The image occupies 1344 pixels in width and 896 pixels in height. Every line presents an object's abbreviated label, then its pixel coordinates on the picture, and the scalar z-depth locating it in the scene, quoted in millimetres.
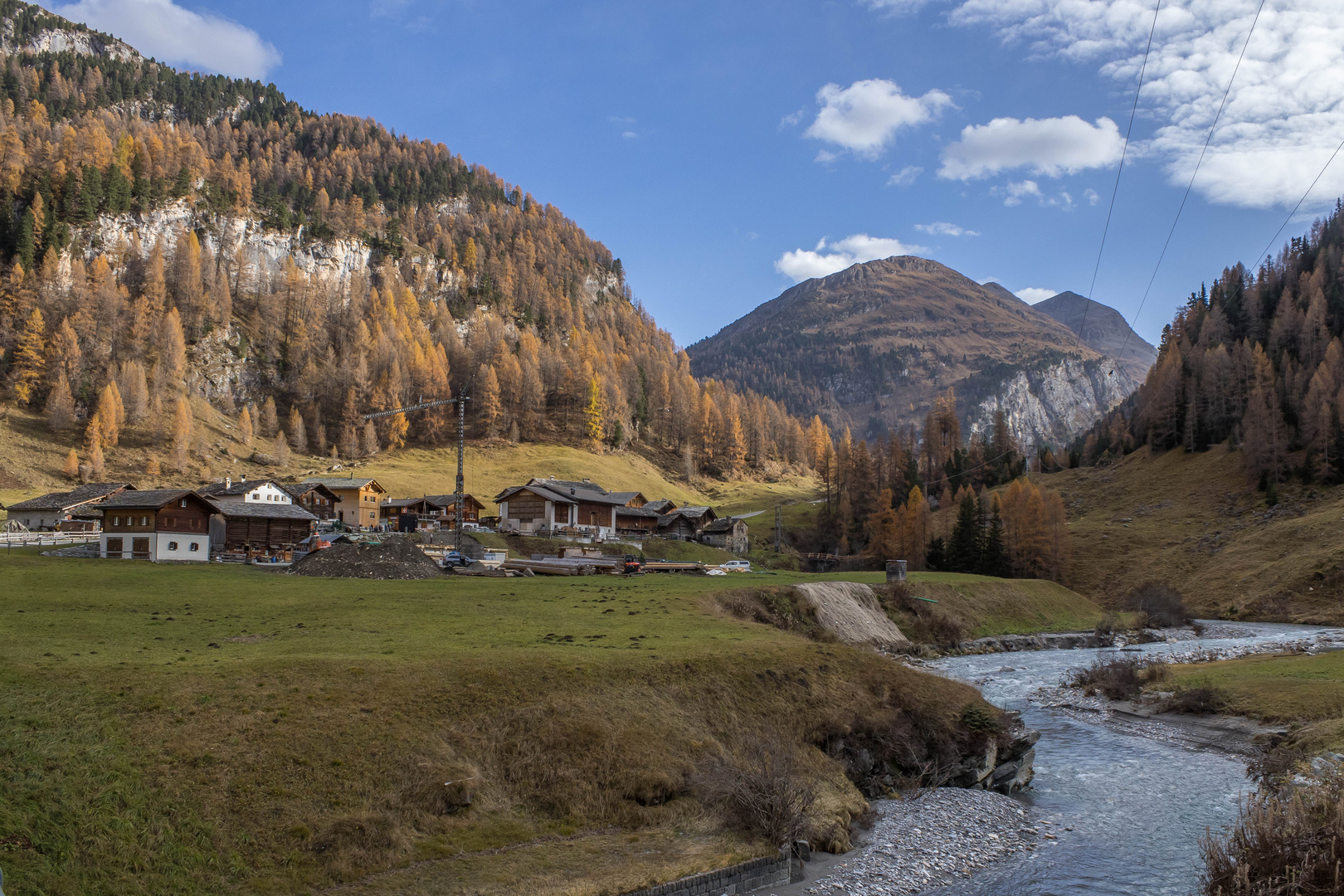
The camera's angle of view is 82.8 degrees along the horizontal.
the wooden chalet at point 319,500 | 97750
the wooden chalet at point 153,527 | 61156
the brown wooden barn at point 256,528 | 71875
